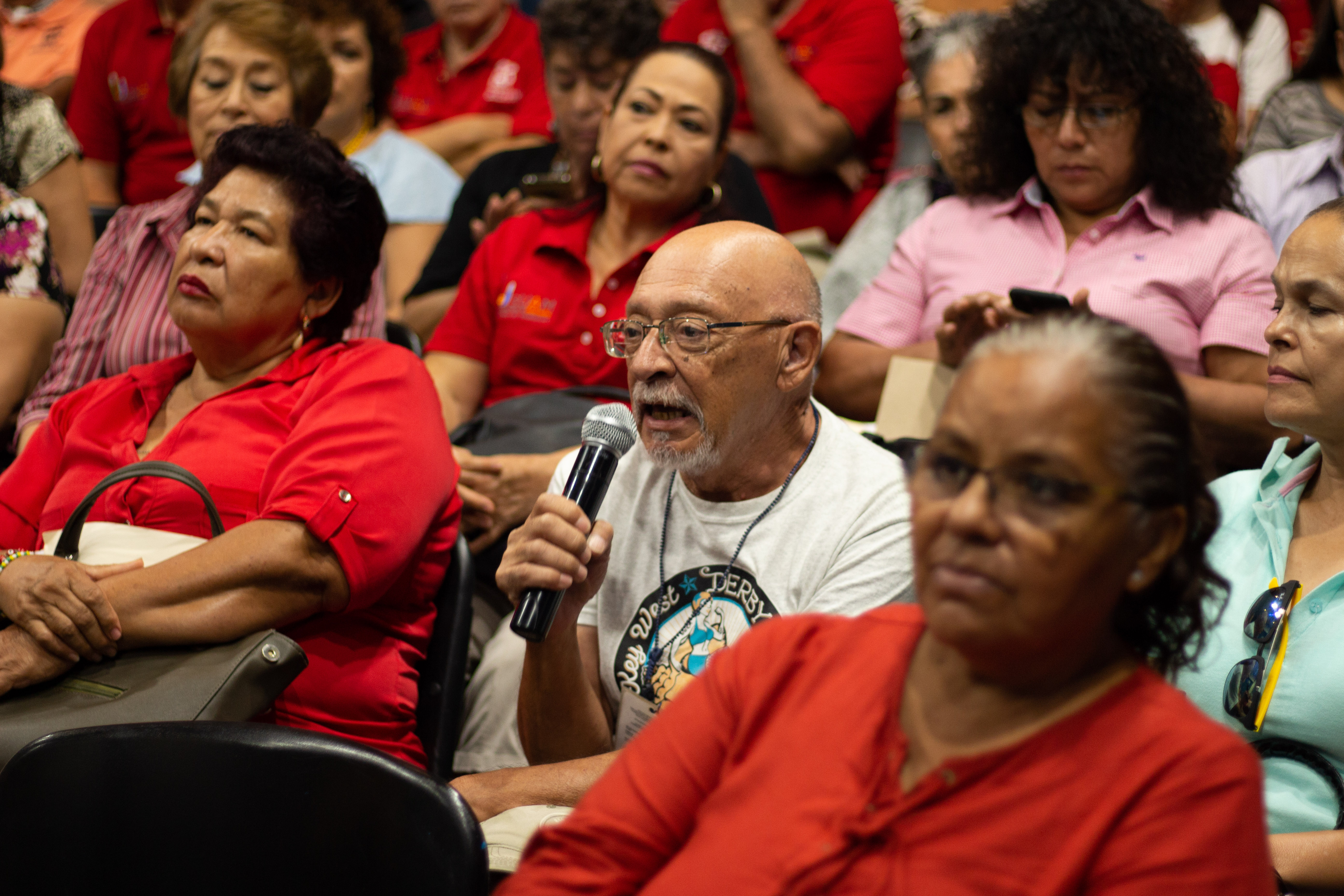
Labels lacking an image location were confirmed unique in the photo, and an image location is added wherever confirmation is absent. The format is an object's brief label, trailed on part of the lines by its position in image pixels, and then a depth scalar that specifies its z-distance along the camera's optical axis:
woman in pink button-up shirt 3.65
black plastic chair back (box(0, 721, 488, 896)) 3.03
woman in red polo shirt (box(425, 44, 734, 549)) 3.89
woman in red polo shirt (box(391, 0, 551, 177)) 5.16
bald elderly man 3.26
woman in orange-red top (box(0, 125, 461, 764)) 3.34
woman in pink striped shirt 3.83
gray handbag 3.25
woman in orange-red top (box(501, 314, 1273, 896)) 2.82
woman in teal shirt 3.18
